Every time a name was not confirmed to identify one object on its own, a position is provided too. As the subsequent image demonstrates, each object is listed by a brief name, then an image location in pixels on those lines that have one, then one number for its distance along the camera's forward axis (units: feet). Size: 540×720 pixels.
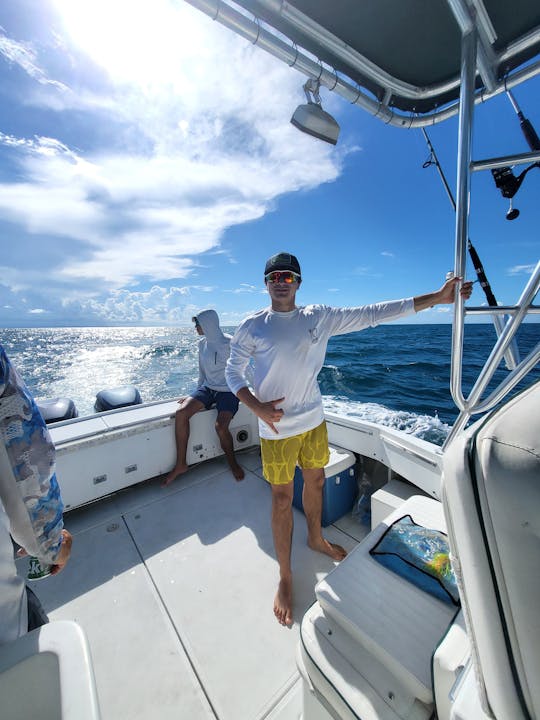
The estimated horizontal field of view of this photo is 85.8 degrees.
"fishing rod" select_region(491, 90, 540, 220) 3.42
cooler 6.02
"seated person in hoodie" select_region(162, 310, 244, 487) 7.88
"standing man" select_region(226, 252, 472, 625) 4.25
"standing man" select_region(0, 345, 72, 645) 1.94
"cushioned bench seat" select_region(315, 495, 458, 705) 2.35
